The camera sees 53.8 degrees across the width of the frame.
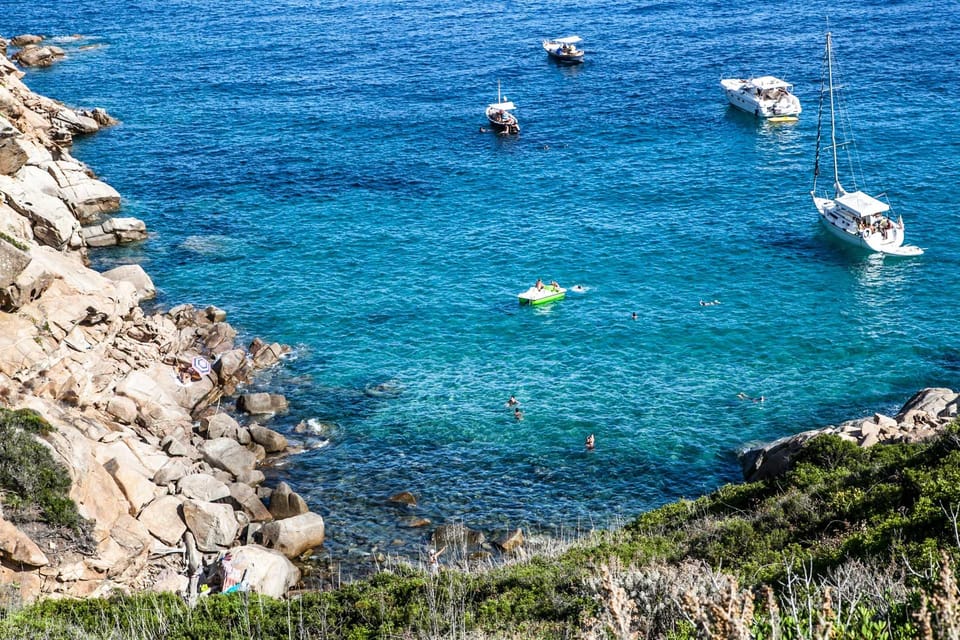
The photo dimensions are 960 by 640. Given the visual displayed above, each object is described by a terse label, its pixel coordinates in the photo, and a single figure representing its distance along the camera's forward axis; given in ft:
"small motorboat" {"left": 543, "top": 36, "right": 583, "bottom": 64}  391.65
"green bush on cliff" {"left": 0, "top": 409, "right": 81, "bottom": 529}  114.11
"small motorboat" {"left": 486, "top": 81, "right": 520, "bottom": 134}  318.04
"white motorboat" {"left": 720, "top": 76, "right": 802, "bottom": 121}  315.99
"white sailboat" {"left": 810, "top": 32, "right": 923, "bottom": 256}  224.33
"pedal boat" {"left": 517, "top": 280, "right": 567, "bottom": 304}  210.18
